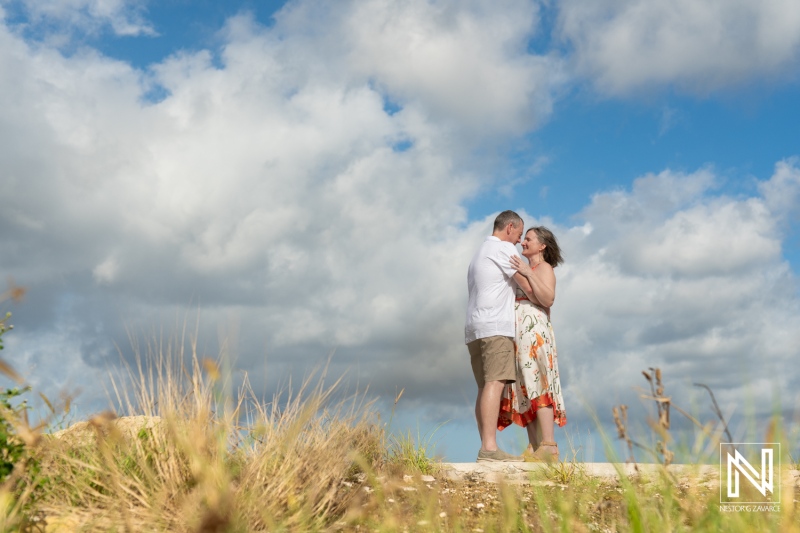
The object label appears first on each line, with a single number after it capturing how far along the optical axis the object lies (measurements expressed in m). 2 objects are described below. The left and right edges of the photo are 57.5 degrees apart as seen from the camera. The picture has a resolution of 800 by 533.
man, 7.17
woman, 7.38
